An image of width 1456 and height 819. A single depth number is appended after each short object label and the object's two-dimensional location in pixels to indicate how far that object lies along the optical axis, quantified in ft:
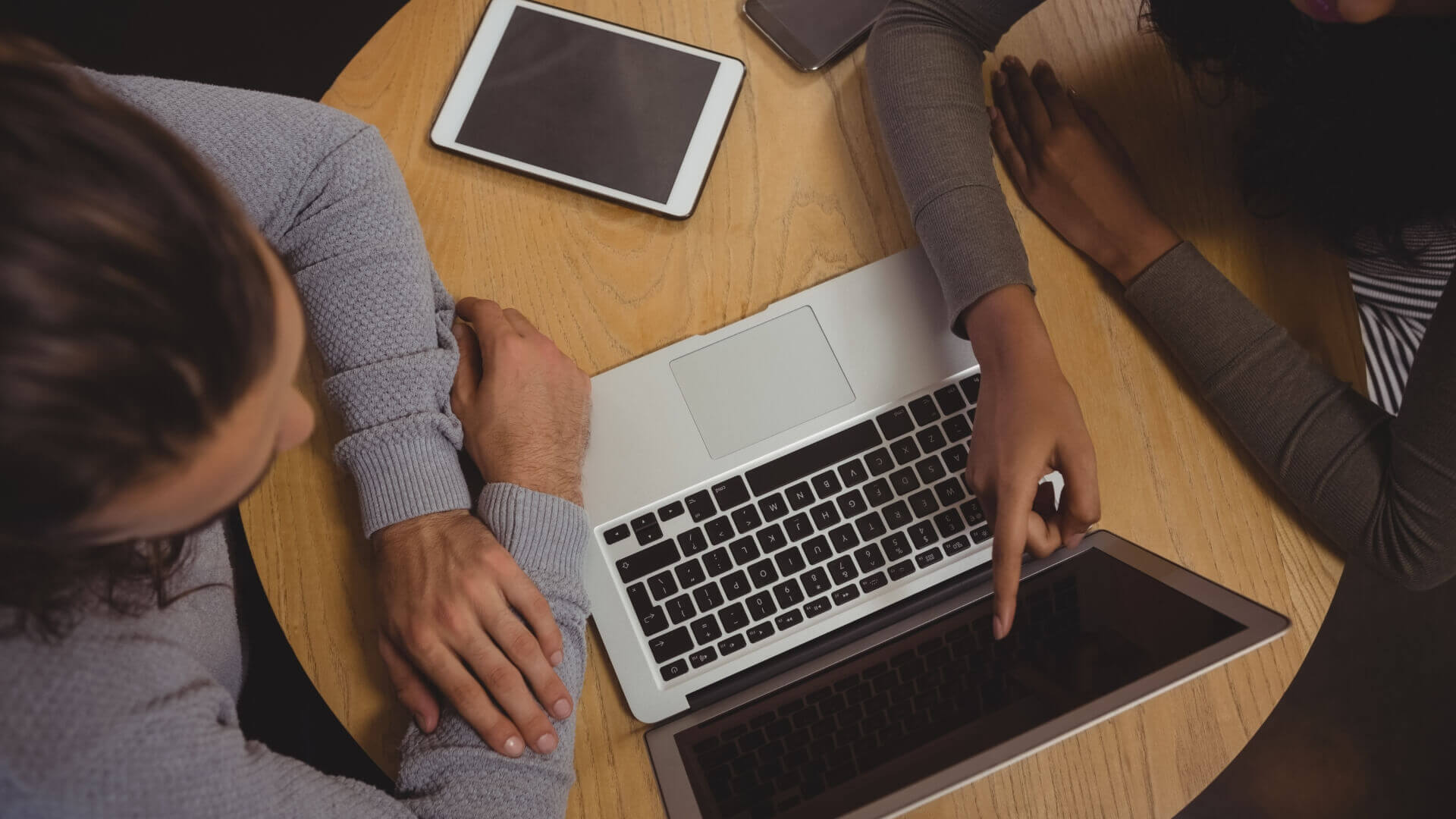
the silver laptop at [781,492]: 2.23
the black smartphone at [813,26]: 2.61
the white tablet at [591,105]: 2.51
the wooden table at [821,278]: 2.23
